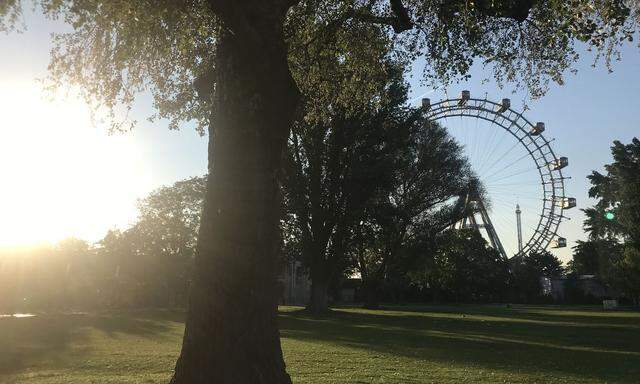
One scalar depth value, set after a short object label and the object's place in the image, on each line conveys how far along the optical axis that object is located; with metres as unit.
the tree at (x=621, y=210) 40.69
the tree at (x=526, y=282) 77.00
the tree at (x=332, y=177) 33.34
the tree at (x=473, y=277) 73.88
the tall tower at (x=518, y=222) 74.06
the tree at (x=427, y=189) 43.31
